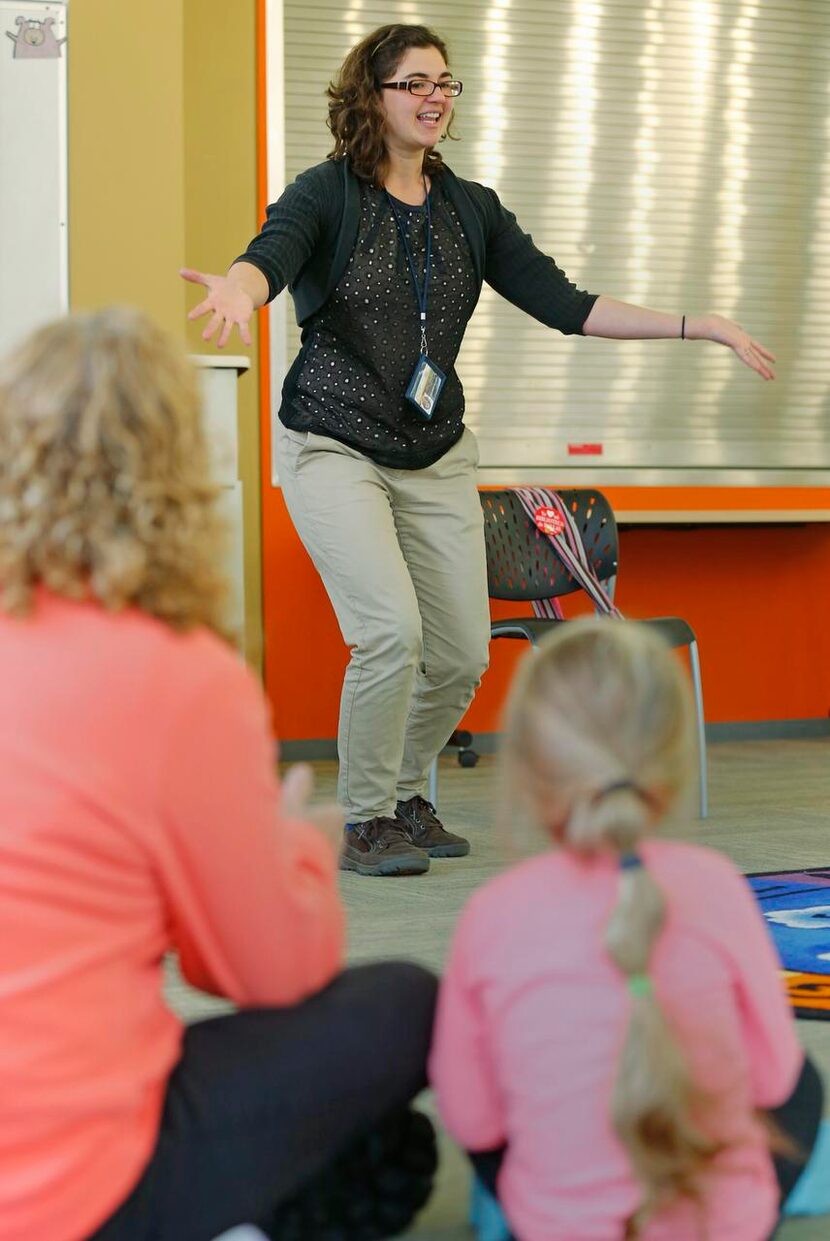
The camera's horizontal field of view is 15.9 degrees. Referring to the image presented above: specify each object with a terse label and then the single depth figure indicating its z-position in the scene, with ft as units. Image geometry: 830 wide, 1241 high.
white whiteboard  24.78
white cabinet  20.24
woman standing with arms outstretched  18.49
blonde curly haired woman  6.22
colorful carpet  13.06
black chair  25.38
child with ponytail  6.48
